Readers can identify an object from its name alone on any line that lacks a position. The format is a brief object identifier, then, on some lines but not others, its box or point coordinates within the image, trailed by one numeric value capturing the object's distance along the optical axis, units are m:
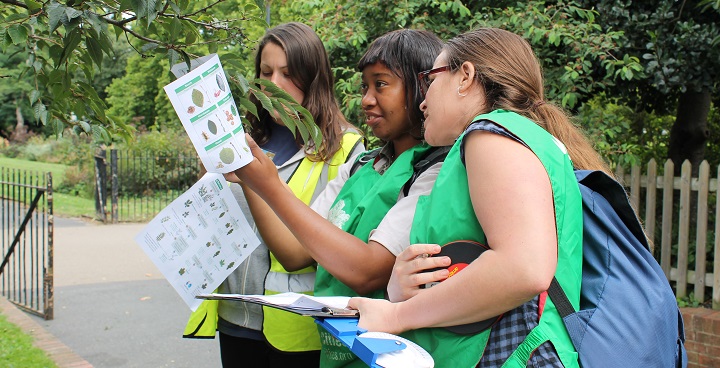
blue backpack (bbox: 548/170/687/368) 1.28
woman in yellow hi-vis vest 2.12
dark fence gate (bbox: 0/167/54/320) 6.45
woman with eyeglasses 1.24
